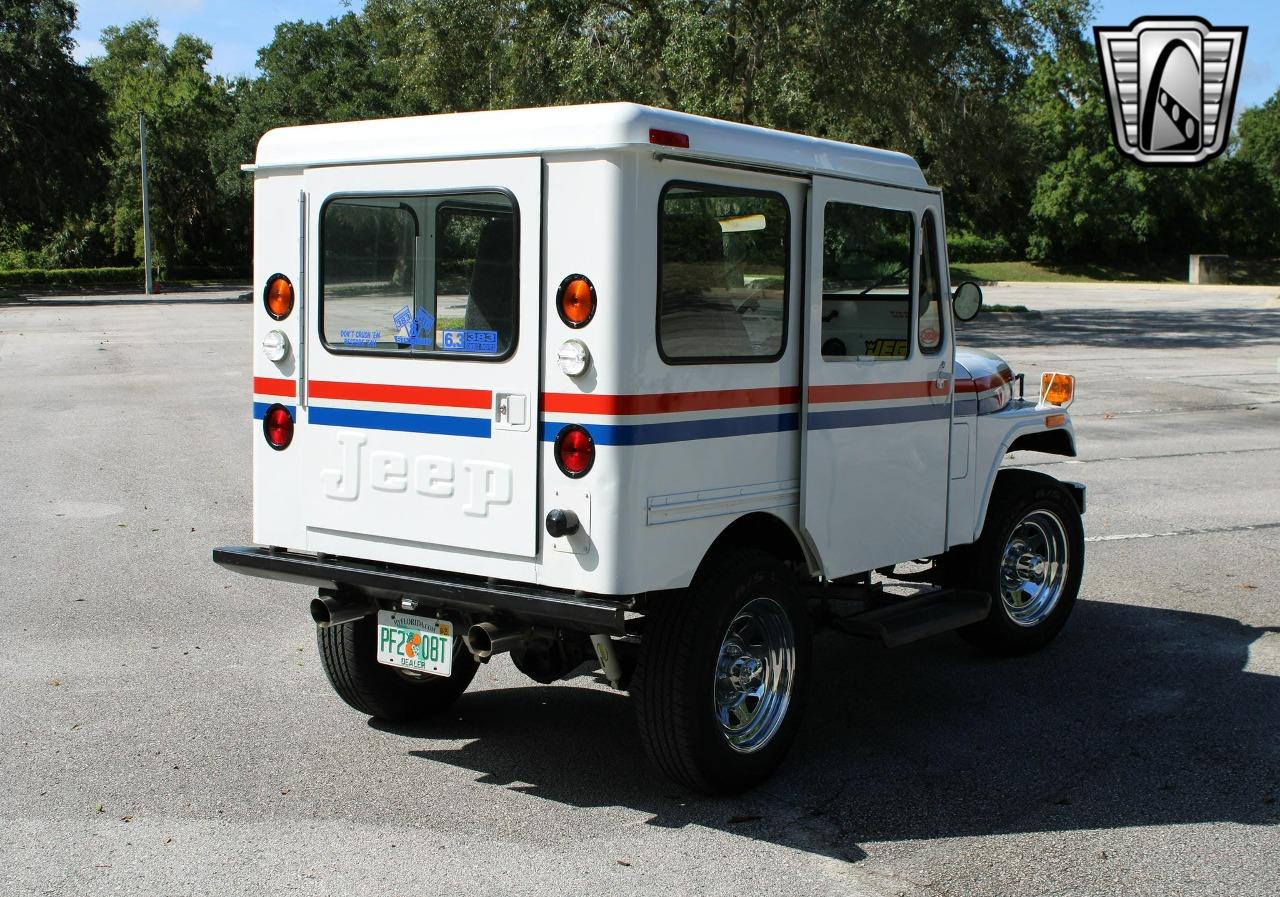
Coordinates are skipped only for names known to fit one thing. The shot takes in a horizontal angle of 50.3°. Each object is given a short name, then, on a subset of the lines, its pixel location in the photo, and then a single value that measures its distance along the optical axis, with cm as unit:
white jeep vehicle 469
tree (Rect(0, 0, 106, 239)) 4506
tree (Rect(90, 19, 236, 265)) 6231
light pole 5109
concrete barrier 6147
